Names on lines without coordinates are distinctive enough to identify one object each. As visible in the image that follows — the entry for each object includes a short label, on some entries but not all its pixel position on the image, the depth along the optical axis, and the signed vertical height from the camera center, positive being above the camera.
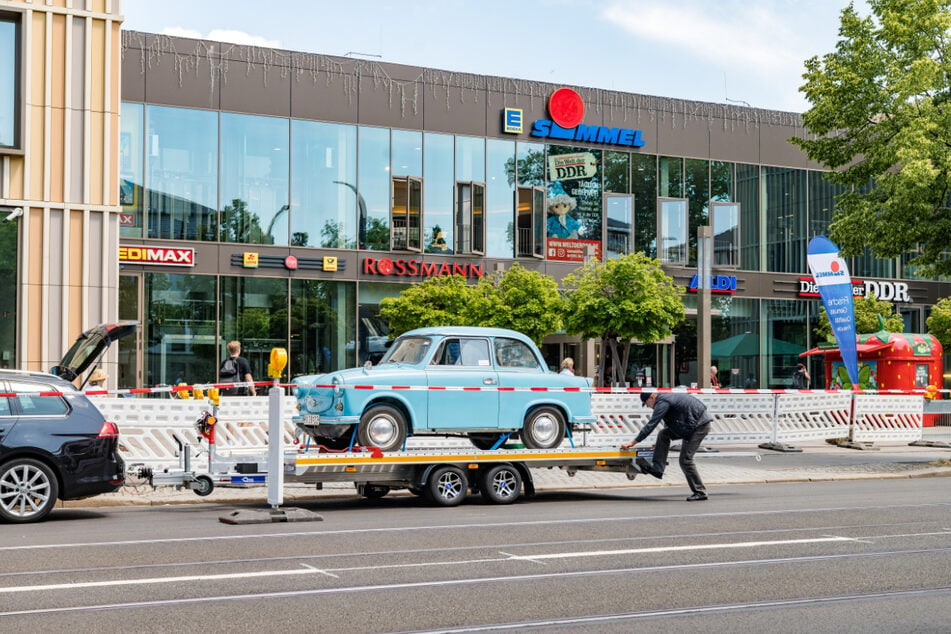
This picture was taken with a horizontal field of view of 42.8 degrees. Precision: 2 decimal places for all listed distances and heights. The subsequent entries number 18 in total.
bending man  16.05 -1.09
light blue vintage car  15.51 -0.61
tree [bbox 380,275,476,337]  33.31 +1.25
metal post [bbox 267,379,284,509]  12.98 -1.05
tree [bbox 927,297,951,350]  45.88 +0.97
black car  12.84 -1.04
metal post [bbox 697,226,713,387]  24.08 +0.96
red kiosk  33.38 -0.37
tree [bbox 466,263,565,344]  32.91 +1.19
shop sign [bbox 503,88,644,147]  39.38 +7.41
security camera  21.50 +2.41
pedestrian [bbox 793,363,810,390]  37.78 -0.91
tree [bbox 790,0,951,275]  22.84 +4.53
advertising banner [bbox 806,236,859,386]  25.73 +1.23
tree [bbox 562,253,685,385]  32.62 +1.21
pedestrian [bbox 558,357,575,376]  25.75 -0.34
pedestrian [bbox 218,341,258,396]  22.05 -0.33
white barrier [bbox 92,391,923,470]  16.80 -1.32
